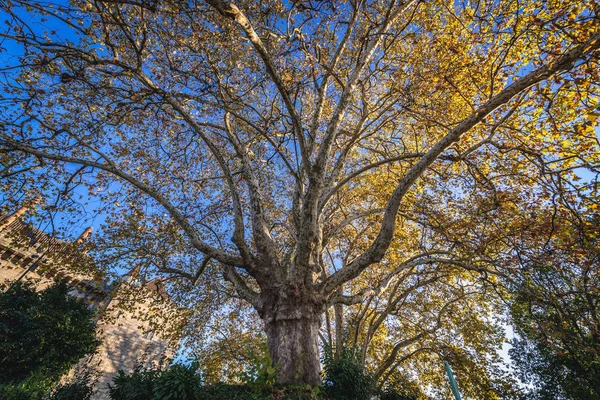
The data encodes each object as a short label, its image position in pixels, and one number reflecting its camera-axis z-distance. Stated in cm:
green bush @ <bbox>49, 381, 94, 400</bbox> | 667
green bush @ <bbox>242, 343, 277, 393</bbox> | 434
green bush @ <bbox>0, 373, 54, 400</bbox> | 599
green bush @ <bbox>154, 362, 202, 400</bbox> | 468
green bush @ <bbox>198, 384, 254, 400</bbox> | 460
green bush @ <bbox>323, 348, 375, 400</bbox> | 549
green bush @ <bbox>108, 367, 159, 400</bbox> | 537
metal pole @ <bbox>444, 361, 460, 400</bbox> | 436
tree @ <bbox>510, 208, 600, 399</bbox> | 439
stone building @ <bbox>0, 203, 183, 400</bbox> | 867
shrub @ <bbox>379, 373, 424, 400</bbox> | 749
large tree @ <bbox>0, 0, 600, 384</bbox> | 546
